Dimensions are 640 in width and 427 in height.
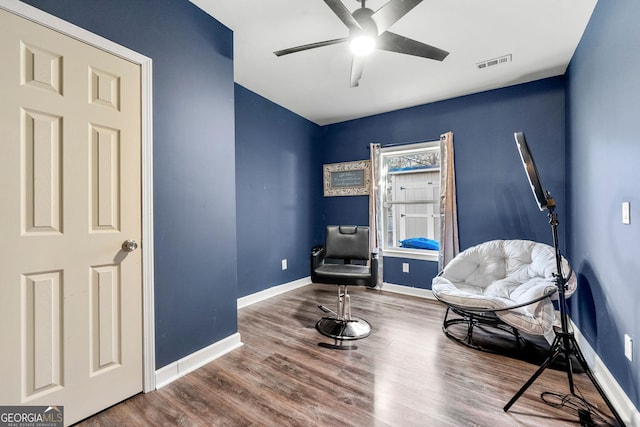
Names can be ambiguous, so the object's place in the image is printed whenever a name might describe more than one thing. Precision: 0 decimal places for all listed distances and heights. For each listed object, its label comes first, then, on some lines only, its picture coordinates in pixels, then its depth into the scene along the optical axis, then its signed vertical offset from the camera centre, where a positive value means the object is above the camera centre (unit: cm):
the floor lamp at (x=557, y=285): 145 -44
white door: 115 -2
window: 352 +20
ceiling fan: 143 +112
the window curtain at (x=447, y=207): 319 +8
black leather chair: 237 -55
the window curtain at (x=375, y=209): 368 +8
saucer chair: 182 -64
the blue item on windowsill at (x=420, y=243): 350 -41
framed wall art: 390 +57
